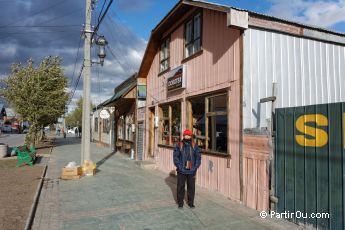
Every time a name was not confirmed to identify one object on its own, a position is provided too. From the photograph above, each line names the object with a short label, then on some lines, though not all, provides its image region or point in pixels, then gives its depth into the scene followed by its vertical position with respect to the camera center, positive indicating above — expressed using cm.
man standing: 739 -84
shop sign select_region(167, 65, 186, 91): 1113 +163
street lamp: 1309 +313
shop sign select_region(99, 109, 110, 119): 2308 +74
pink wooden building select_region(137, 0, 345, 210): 764 +120
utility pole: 1295 +134
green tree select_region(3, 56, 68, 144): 2205 +219
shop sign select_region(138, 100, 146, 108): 1659 +109
